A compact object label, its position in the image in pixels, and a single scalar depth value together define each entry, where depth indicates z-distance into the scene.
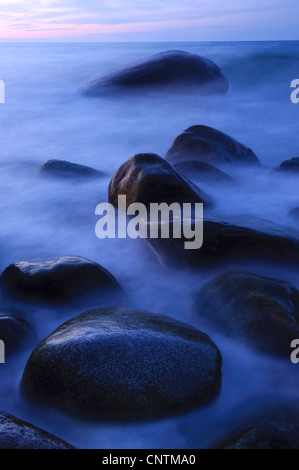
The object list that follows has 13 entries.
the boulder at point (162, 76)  10.93
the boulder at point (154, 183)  4.14
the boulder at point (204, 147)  5.93
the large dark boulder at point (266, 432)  1.81
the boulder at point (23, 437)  1.71
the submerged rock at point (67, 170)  5.85
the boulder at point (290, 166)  5.99
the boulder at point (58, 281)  2.98
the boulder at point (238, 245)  3.36
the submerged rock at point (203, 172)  5.48
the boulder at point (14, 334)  2.61
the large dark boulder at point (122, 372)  2.08
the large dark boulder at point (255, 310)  2.52
